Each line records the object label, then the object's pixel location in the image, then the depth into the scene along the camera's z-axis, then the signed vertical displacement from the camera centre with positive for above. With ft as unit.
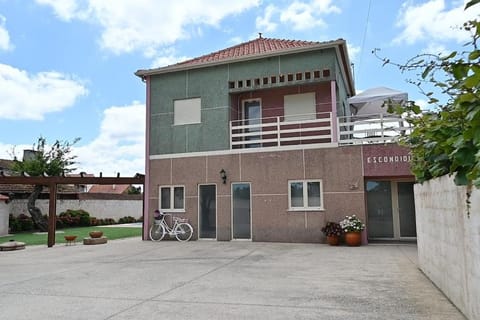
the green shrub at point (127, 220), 103.20 -4.76
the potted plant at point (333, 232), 38.68 -3.35
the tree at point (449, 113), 9.76 +2.71
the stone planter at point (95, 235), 47.98 -4.04
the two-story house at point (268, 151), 40.87 +5.50
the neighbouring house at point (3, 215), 68.90 -1.99
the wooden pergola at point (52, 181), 45.03 +2.64
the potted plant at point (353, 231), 38.27 -3.21
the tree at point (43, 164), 74.59 +7.83
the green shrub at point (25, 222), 74.04 -3.59
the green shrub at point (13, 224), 72.21 -3.84
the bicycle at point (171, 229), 45.93 -3.32
